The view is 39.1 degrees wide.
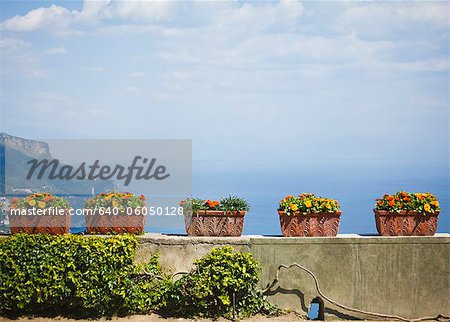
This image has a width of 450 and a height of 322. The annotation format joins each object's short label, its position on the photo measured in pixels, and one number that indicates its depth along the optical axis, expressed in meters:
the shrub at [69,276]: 8.33
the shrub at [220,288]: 8.45
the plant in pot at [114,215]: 8.98
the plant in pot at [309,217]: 8.91
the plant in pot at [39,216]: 8.98
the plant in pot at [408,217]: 9.09
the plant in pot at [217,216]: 8.90
